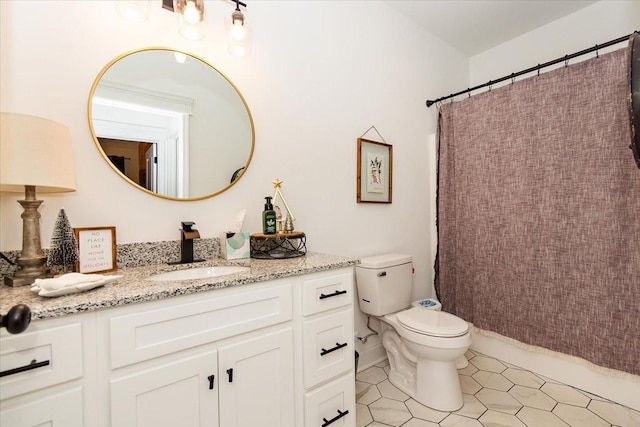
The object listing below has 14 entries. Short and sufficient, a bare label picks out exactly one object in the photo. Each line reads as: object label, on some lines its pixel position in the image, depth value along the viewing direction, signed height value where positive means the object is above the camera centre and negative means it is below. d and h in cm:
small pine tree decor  108 -12
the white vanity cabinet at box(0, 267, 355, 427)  76 -47
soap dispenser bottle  152 -5
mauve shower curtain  172 -5
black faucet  135 -14
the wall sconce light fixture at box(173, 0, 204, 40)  132 +85
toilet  167 -72
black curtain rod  167 +91
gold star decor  160 -2
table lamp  90 +14
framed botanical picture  211 +26
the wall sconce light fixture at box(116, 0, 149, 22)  122 +82
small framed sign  113 -15
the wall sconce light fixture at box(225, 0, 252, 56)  144 +86
